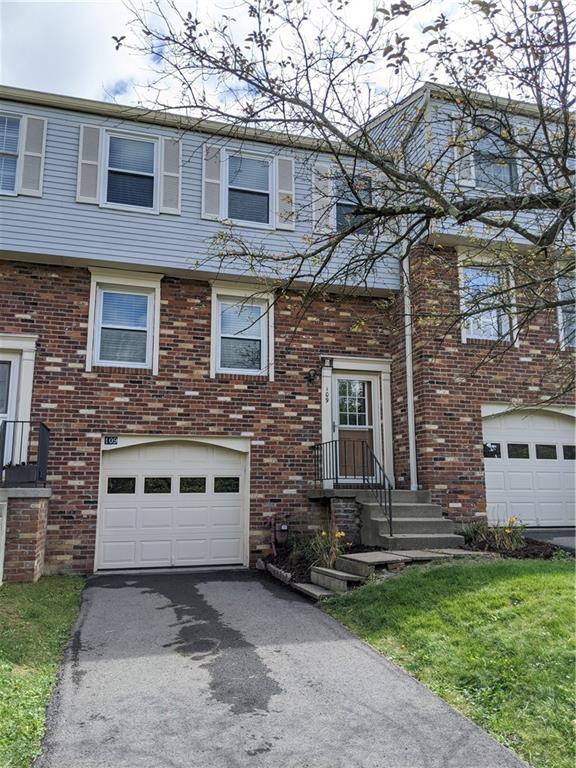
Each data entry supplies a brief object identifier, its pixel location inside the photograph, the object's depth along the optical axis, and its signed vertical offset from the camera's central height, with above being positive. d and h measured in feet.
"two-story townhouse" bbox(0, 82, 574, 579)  30.42 +5.89
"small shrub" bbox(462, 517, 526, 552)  27.58 -2.74
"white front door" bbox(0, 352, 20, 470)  29.14 +4.31
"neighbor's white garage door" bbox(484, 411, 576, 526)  33.47 +0.69
